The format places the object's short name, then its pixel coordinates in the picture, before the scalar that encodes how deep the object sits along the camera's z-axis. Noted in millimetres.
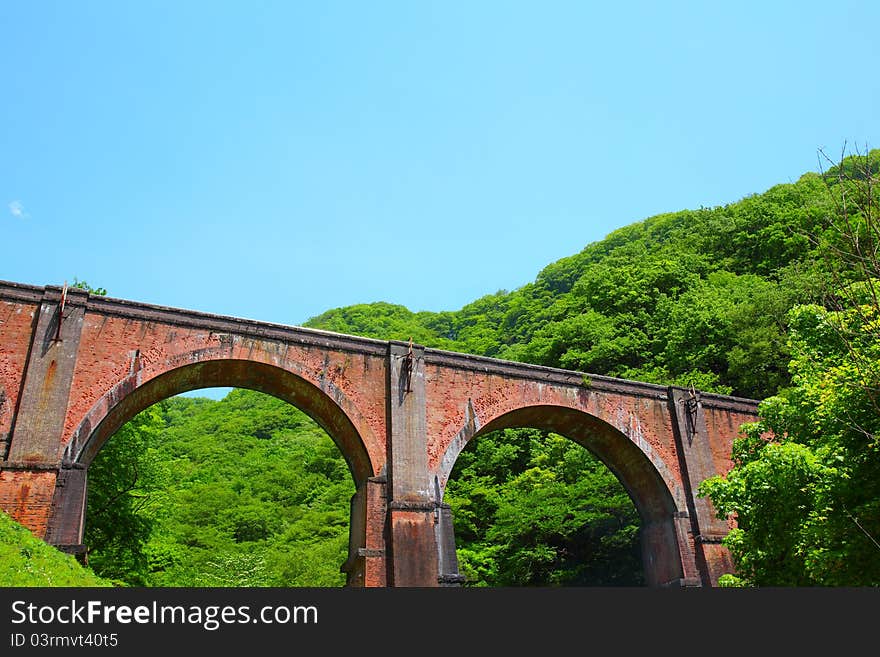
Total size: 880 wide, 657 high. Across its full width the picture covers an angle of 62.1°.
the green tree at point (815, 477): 9906
